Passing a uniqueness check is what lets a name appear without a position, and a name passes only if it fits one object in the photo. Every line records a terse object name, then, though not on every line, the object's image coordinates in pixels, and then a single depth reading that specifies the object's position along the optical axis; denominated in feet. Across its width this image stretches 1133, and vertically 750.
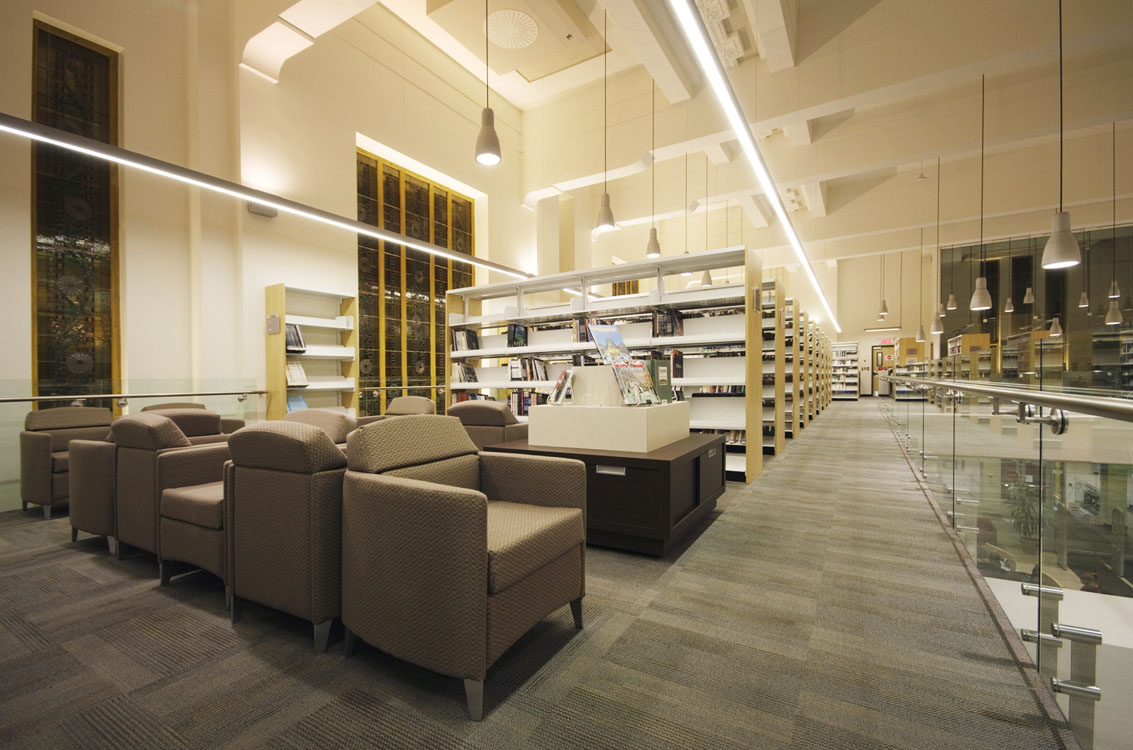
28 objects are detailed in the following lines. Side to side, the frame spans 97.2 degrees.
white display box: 9.50
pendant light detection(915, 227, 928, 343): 60.81
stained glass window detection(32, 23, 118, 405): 15.02
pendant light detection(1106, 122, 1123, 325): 26.51
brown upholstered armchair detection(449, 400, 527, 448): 12.84
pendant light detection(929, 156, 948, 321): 30.92
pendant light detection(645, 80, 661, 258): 24.38
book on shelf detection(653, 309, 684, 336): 16.55
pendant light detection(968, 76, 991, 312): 29.86
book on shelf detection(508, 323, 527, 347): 19.76
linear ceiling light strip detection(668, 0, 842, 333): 10.21
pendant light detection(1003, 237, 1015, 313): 50.78
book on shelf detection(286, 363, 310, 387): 18.89
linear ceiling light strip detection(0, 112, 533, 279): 11.03
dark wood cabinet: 8.79
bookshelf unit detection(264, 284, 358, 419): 18.57
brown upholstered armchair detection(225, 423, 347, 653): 5.70
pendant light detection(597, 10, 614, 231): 22.44
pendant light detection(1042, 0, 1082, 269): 18.06
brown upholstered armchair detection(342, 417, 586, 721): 4.65
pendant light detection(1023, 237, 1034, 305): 48.58
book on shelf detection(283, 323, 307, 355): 18.86
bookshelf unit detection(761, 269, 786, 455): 19.65
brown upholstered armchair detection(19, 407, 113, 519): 12.26
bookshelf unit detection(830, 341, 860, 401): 66.95
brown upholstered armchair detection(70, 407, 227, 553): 8.91
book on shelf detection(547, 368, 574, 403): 10.71
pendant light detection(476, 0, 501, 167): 14.39
